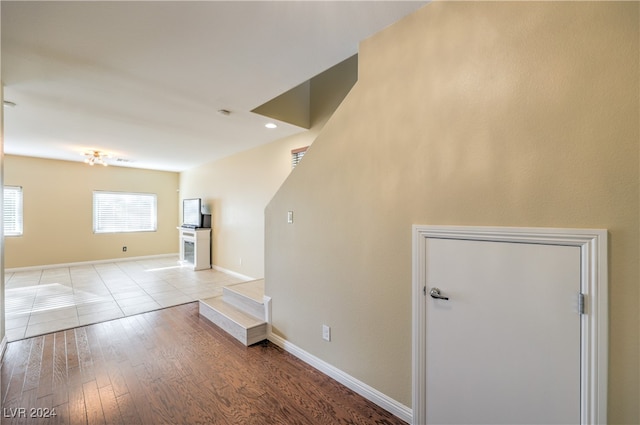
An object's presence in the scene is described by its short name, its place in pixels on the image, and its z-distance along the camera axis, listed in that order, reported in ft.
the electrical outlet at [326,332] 7.16
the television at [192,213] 20.83
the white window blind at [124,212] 21.96
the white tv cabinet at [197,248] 20.03
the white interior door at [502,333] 3.96
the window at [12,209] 18.34
